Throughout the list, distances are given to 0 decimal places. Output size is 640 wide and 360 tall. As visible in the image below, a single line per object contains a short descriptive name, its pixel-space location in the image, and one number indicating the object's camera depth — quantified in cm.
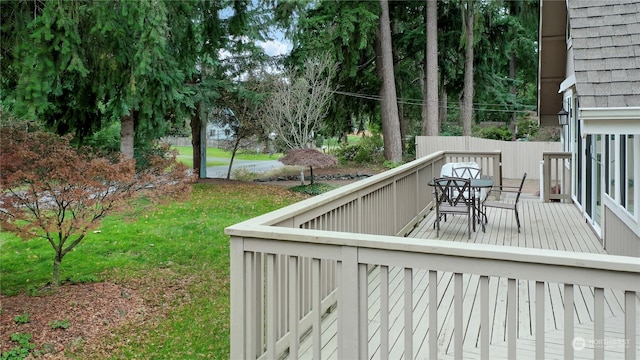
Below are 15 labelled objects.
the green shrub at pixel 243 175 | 1838
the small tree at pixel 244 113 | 1564
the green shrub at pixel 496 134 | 2191
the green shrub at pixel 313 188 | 1360
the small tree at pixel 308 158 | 1334
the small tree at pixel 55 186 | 478
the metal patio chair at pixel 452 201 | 626
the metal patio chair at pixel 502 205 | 650
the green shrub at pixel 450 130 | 2234
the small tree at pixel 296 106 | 1554
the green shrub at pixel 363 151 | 2050
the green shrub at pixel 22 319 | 437
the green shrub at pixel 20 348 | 380
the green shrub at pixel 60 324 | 430
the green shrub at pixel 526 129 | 2293
